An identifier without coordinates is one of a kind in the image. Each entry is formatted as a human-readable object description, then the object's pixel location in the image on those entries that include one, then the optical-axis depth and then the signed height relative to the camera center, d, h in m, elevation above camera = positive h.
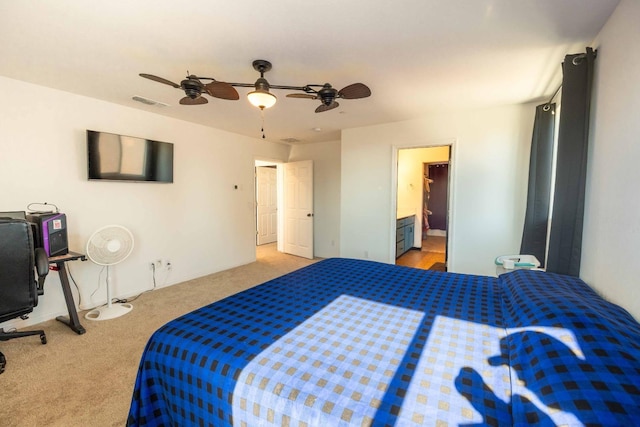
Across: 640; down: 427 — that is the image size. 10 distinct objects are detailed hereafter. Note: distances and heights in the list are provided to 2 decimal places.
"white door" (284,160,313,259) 5.68 -0.29
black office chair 1.91 -0.56
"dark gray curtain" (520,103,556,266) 2.84 +0.13
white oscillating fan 2.83 -0.60
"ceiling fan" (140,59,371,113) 2.07 +0.80
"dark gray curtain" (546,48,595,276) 1.85 +0.25
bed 0.83 -0.65
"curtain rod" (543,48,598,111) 1.83 +0.95
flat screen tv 3.06 +0.42
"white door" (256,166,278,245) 6.80 -0.26
